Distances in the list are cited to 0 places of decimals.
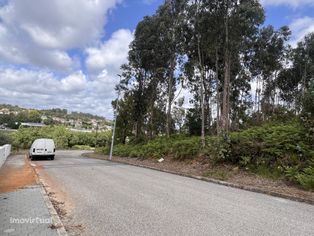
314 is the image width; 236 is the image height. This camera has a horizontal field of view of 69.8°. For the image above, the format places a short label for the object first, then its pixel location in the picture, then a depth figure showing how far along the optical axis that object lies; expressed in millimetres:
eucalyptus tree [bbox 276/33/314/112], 25053
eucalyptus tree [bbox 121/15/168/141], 20596
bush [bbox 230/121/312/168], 8848
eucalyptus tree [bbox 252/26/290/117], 22331
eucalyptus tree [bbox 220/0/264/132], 14197
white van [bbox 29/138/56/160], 19851
